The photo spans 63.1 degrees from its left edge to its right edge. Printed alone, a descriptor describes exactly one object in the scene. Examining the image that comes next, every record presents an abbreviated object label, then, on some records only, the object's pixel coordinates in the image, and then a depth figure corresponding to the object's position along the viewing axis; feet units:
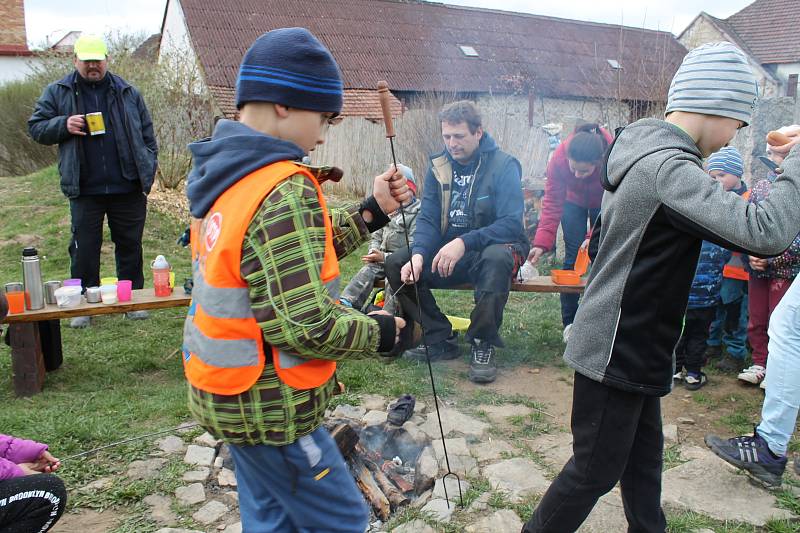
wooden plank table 14.21
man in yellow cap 17.94
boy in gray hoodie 6.39
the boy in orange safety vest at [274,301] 5.51
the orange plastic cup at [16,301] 14.29
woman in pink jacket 17.53
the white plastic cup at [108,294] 15.35
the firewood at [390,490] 10.01
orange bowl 16.60
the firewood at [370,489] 9.82
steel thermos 14.49
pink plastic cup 15.44
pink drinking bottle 15.97
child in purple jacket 7.56
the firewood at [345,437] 10.43
